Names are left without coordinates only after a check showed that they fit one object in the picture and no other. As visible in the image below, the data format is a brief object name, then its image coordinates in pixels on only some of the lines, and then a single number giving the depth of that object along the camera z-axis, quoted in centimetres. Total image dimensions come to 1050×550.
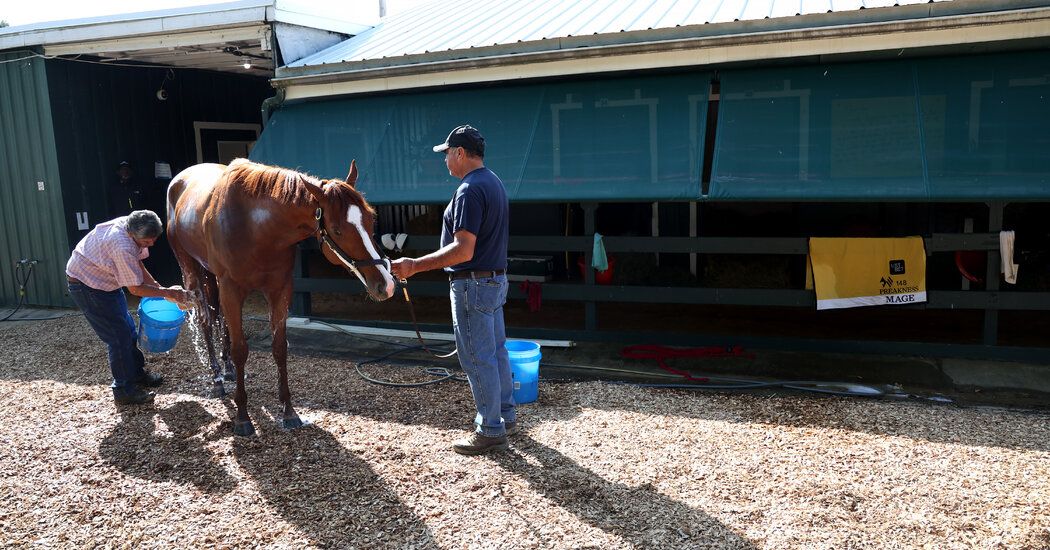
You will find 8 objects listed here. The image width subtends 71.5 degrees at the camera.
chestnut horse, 362
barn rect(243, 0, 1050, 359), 512
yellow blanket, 528
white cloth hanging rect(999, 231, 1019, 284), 508
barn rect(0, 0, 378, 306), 762
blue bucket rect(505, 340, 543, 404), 461
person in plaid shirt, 462
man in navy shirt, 360
